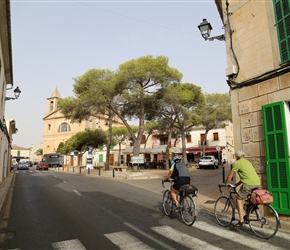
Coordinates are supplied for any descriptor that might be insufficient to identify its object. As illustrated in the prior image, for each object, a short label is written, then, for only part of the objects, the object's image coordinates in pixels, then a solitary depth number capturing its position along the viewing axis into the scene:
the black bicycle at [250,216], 4.94
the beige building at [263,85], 6.30
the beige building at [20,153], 96.88
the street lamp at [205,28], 8.63
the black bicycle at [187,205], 5.82
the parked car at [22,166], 44.96
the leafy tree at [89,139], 43.72
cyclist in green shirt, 5.33
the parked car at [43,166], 42.59
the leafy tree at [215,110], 35.41
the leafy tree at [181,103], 24.52
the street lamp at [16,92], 15.44
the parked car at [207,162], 30.36
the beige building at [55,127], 61.57
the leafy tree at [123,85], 23.19
